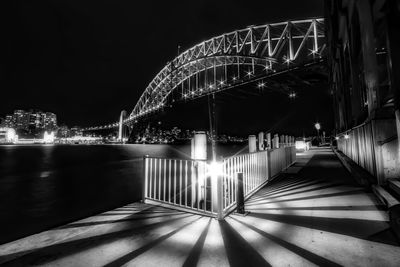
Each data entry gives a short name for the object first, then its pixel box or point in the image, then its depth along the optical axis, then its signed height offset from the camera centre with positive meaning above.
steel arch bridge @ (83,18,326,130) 42.84 +22.48
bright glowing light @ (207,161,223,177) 3.64 -0.36
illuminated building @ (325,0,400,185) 4.21 +1.49
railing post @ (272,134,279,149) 9.34 +0.19
